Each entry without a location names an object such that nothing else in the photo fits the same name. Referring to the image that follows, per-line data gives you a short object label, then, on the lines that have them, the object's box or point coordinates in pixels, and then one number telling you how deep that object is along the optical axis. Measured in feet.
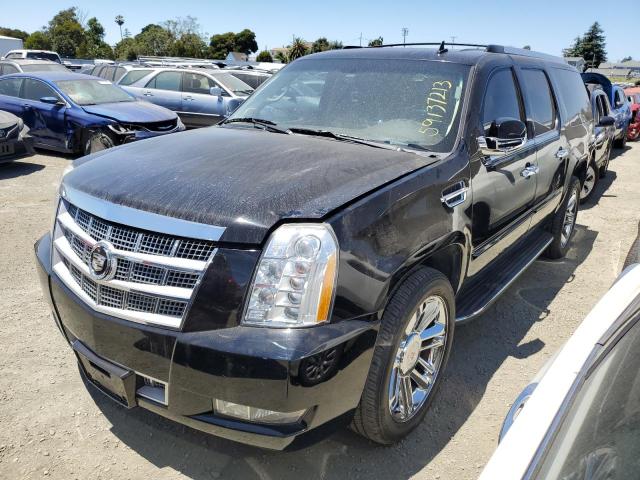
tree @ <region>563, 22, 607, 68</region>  275.80
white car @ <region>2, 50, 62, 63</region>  80.02
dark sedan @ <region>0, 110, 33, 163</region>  26.27
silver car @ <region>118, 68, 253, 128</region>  38.63
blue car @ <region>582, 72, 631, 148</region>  39.22
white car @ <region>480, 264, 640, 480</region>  3.95
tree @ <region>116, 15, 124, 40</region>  283.18
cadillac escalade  6.67
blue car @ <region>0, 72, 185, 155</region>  29.14
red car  54.60
